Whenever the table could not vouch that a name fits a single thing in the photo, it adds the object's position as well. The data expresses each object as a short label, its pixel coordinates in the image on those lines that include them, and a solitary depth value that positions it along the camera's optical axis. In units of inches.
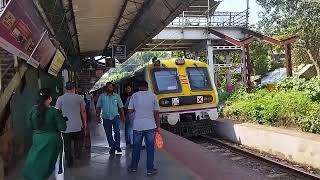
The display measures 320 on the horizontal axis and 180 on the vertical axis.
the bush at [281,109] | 502.5
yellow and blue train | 592.7
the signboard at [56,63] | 490.4
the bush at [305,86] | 572.7
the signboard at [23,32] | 213.9
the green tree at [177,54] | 1610.9
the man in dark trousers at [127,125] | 419.0
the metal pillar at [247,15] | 1254.1
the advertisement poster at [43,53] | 333.8
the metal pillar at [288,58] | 817.7
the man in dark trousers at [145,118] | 299.0
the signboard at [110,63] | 909.0
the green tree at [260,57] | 1493.6
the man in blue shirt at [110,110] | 378.0
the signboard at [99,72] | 1162.9
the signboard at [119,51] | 781.9
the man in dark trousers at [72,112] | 325.6
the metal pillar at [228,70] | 1331.2
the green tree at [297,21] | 1110.4
